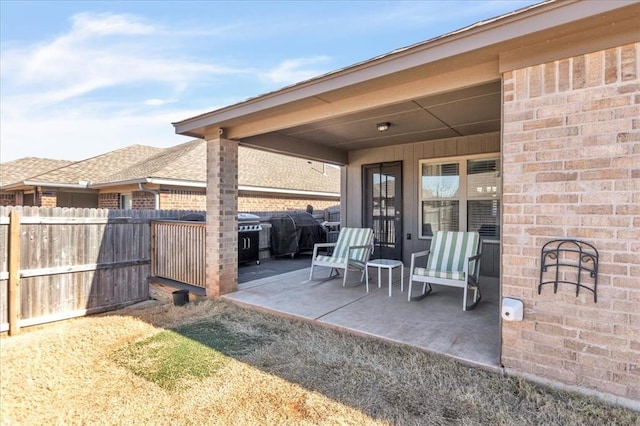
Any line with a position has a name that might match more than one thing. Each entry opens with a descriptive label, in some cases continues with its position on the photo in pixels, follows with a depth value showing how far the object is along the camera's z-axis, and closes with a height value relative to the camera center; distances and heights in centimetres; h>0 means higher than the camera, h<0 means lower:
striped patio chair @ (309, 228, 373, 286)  564 -73
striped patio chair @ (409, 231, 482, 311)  432 -77
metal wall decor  235 -39
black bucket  532 -140
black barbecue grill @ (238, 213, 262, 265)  771 -65
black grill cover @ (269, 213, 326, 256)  923 -66
